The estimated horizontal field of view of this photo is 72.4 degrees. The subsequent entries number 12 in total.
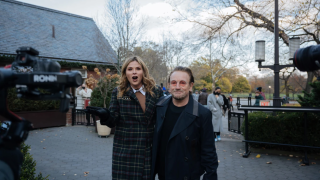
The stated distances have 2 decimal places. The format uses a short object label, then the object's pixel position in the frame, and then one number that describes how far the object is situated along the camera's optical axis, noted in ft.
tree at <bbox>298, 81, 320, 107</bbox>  21.31
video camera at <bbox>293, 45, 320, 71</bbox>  5.72
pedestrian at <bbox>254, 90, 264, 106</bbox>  39.10
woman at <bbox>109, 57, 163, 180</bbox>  7.91
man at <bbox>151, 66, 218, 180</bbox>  7.11
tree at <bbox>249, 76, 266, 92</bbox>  257.73
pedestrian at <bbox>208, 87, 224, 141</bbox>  27.63
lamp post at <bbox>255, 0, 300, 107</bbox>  23.77
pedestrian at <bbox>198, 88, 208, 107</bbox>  34.32
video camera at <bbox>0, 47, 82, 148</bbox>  3.42
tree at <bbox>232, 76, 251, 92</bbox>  244.83
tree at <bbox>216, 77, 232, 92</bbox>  186.57
